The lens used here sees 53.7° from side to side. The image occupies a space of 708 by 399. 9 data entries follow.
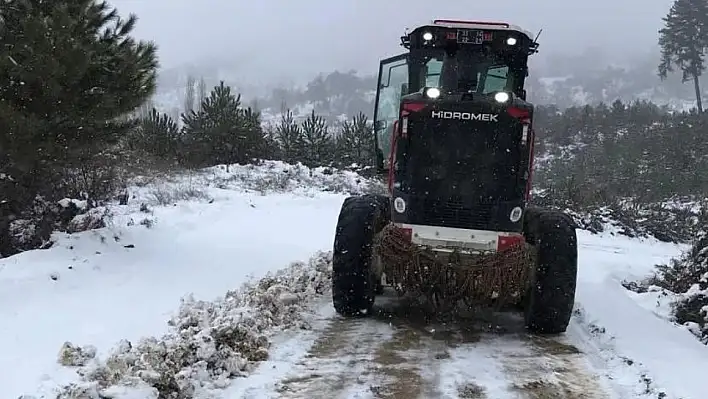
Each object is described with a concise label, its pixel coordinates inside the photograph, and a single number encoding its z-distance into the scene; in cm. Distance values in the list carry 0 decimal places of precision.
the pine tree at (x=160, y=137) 2438
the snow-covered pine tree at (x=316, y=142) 3112
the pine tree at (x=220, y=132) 2648
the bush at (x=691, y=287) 731
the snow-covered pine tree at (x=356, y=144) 3127
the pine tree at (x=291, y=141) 3056
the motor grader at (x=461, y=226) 670
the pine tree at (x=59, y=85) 855
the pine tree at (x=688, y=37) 4409
